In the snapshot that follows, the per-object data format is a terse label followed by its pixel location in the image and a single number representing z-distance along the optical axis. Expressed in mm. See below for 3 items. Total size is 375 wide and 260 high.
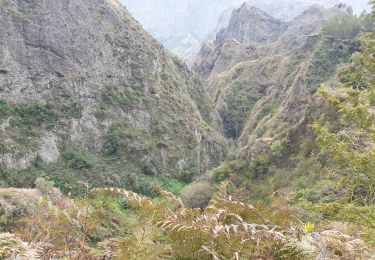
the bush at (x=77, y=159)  56844
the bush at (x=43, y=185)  37188
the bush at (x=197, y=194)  41625
